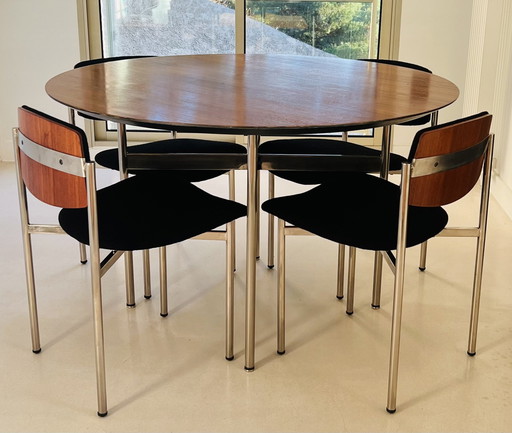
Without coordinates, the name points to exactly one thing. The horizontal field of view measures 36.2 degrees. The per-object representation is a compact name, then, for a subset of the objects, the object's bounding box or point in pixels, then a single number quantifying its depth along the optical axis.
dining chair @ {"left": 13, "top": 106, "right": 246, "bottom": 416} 1.88
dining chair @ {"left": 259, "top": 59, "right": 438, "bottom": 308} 2.63
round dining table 1.94
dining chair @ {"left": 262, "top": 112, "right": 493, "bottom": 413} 1.89
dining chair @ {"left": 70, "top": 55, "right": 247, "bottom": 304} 2.69
